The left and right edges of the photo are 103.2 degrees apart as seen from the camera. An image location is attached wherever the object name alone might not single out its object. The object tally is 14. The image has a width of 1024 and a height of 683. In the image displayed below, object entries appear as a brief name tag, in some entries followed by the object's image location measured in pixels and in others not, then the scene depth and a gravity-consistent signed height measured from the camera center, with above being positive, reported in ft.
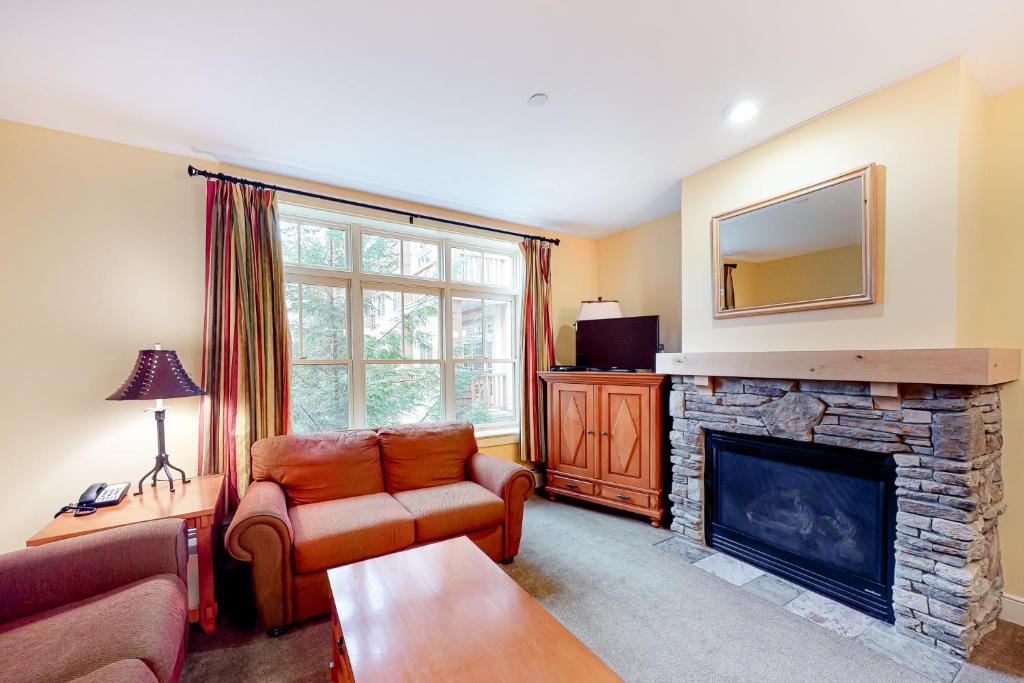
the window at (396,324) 9.96 +0.45
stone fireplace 5.70 -2.08
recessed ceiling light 6.97 +3.96
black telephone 6.28 -2.53
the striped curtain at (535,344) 12.60 -0.17
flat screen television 11.00 -0.15
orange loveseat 6.32 -3.20
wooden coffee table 3.70 -3.05
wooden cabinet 10.10 -2.73
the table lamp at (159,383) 6.72 -0.70
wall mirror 6.79 +1.62
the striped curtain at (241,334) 8.28 +0.16
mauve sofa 3.82 -3.00
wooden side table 5.84 -2.66
